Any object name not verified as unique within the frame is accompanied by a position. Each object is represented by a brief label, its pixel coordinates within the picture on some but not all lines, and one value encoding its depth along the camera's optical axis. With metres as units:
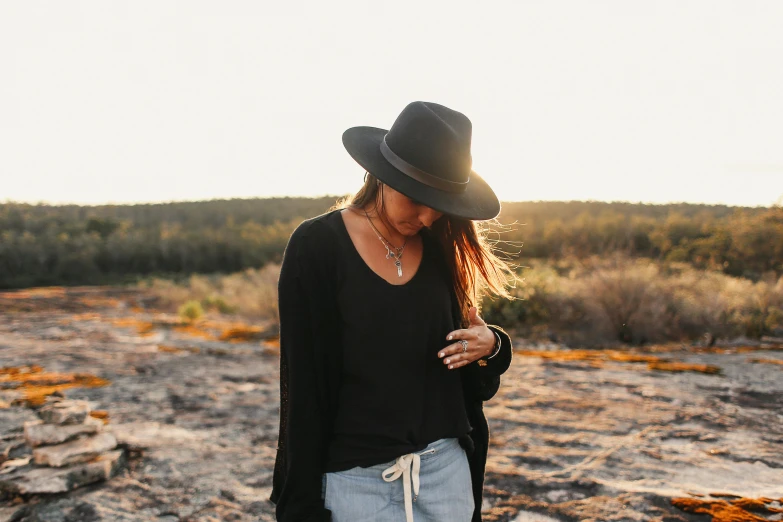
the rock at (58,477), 3.07
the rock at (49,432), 3.52
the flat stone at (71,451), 3.32
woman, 1.32
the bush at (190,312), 10.00
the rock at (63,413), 3.65
